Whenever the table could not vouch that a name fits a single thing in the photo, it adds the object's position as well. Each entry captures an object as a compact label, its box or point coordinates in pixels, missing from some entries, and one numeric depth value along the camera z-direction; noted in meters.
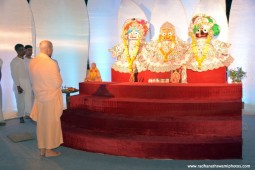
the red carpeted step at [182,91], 4.71
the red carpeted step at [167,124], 3.96
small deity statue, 6.33
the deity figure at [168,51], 5.92
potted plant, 5.54
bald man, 3.95
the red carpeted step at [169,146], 3.71
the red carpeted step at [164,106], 4.32
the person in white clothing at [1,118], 6.29
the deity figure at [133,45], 6.24
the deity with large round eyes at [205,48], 5.77
